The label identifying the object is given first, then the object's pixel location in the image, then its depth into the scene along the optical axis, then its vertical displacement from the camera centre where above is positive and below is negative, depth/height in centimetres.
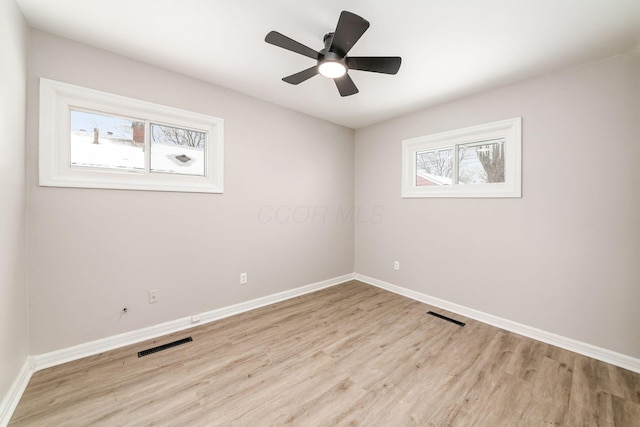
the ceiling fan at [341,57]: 147 +110
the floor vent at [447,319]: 272 -120
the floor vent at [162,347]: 211 -121
